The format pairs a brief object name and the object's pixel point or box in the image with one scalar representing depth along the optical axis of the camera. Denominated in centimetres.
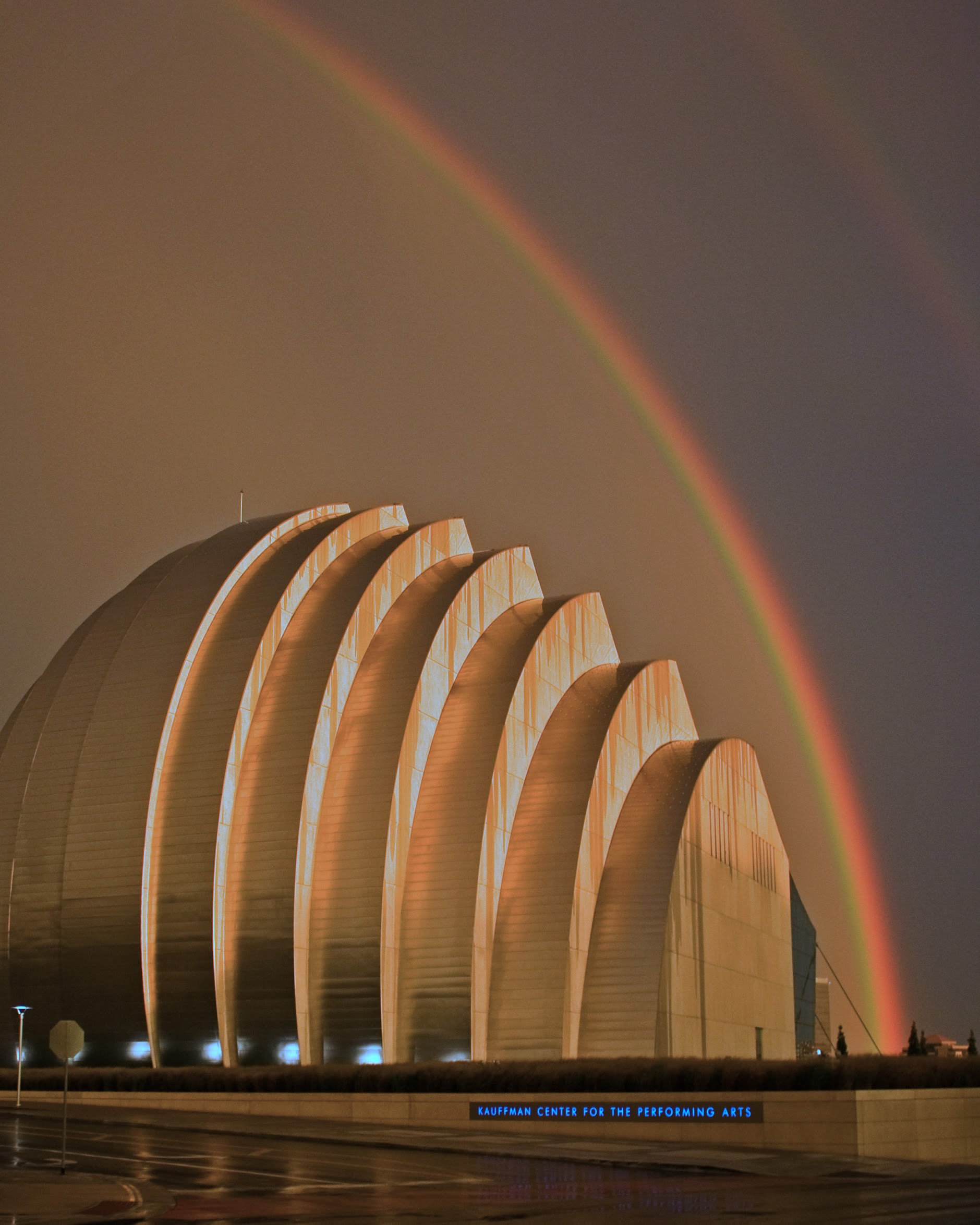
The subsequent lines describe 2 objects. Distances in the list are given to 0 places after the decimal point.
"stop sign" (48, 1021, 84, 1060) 2217
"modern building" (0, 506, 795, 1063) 3916
